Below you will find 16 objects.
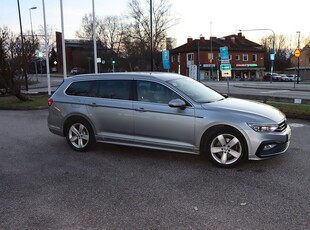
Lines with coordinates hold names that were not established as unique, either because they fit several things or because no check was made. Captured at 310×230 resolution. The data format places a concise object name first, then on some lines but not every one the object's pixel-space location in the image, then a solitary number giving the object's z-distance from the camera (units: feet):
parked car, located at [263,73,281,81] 174.70
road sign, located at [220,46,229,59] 47.53
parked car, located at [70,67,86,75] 226.25
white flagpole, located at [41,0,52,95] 64.18
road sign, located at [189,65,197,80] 63.57
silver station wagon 16.69
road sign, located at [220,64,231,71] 44.97
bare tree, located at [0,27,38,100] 52.60
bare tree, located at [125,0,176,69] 200.23
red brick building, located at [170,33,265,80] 208.16
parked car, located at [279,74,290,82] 174.16
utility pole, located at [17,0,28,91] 56.54
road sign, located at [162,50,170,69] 78.48
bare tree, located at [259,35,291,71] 285.99
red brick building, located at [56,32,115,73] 246.68
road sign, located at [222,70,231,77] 44.86
